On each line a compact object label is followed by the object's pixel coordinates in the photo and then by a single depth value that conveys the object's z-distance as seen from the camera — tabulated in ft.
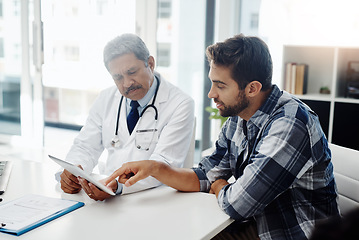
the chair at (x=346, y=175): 4.91
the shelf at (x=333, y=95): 9.58
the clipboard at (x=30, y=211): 4.14
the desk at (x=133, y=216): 4.06
